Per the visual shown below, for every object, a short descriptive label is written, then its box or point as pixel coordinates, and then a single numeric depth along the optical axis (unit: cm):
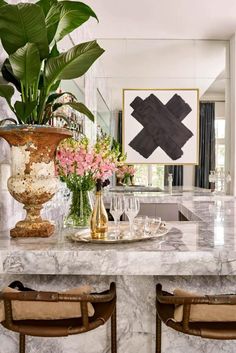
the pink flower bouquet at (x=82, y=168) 188
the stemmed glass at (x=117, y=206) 162
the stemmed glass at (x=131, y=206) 161
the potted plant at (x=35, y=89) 155
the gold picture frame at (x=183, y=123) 490
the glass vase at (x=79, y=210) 198
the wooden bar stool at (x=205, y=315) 119
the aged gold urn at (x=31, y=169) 161
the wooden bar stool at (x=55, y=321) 118
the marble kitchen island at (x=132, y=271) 138
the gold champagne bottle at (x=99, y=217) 167
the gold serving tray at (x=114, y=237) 153
